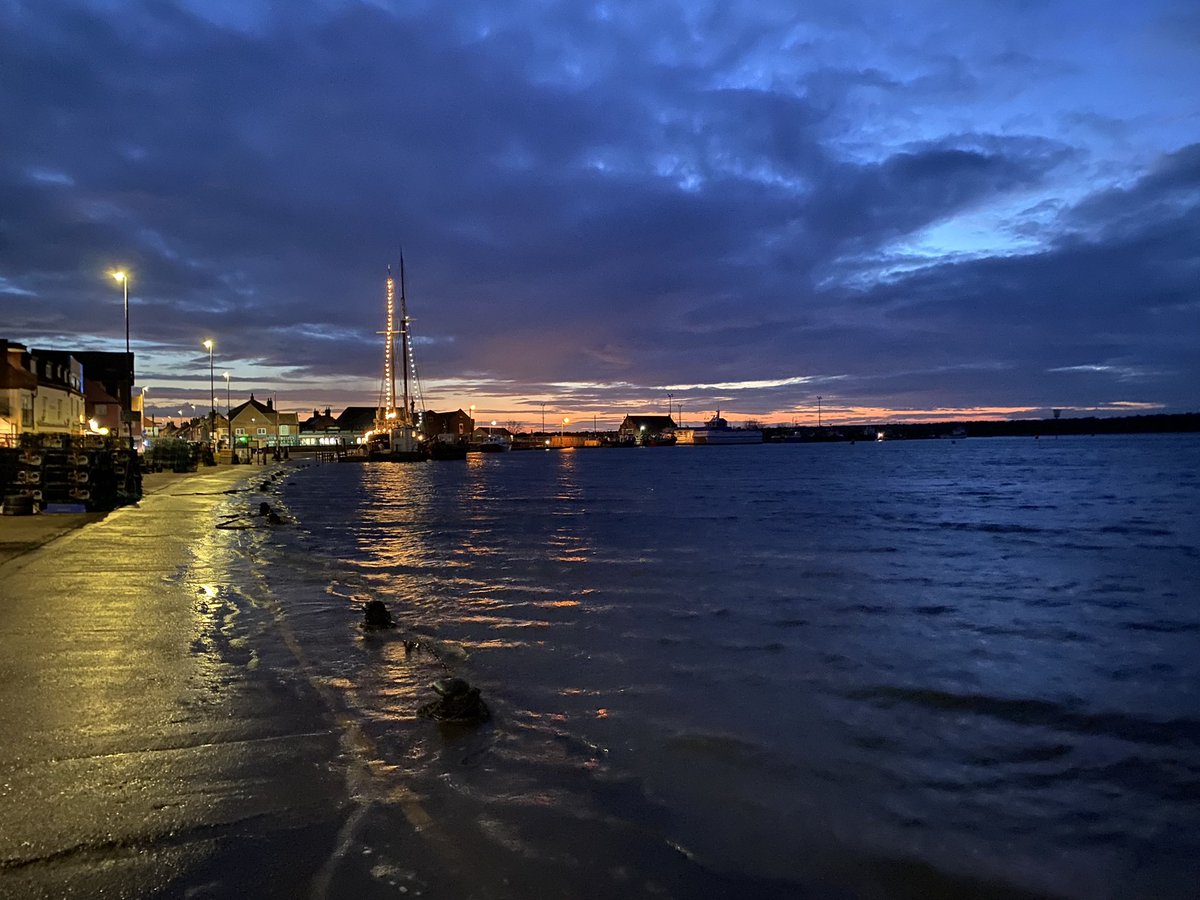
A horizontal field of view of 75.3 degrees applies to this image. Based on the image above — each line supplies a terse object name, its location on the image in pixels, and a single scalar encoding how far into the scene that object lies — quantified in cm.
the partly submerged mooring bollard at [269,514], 2498
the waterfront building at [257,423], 15450
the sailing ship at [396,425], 13488
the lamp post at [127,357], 3941
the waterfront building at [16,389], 3969
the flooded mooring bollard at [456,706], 673
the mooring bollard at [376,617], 1015
